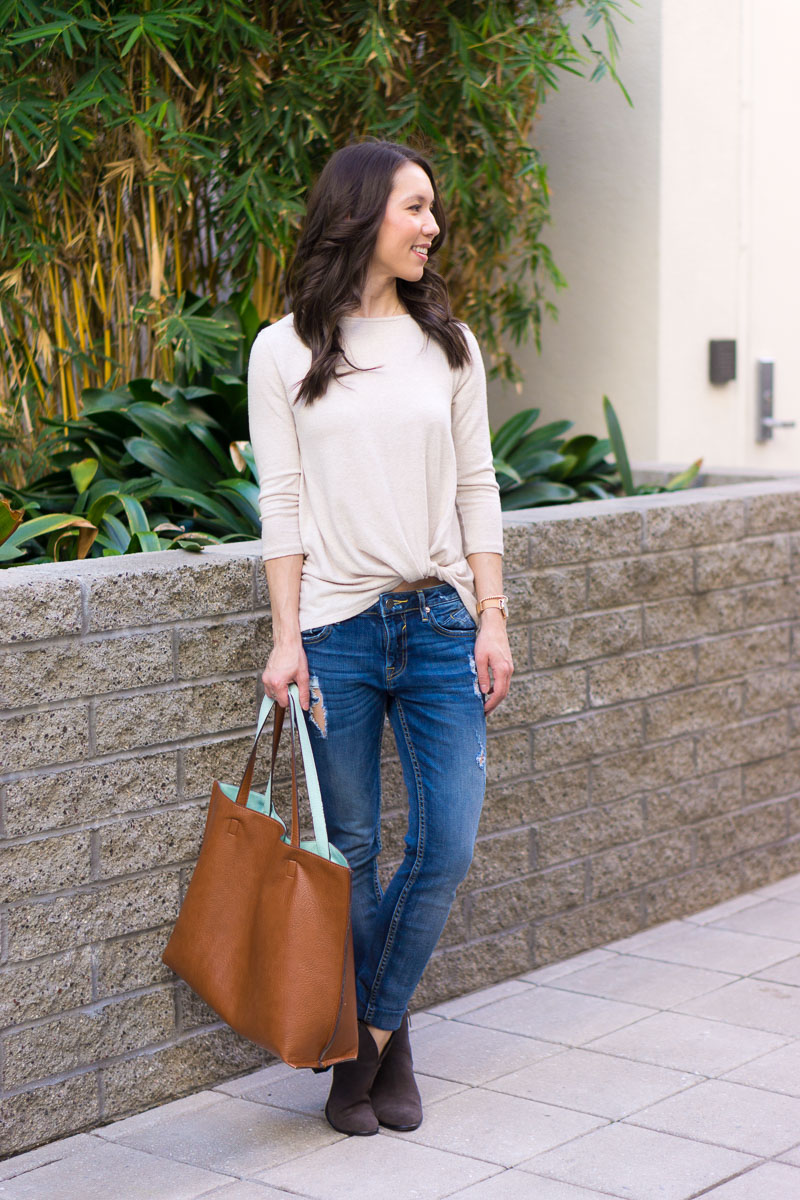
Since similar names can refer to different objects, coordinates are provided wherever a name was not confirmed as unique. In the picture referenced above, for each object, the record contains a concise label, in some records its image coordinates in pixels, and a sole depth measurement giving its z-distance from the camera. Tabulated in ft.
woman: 9.34
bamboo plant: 13.07
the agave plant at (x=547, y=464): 15.16
